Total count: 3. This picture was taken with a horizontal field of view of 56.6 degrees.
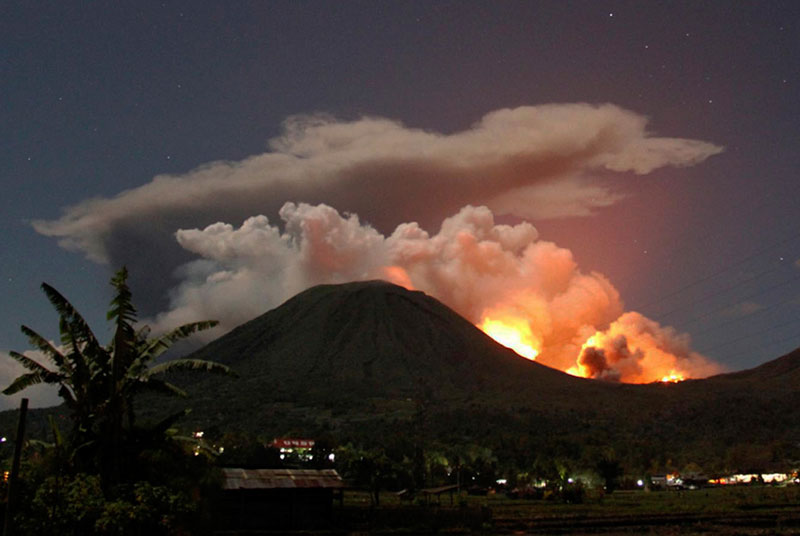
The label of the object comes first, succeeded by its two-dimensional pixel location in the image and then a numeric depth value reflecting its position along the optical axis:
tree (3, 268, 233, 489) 23.23
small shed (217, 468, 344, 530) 40.62
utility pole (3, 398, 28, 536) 17.75
